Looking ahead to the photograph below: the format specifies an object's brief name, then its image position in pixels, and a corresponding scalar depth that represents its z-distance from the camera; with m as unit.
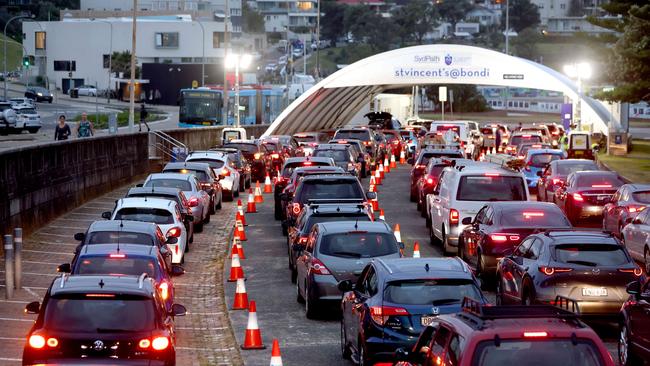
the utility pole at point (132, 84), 58.65
